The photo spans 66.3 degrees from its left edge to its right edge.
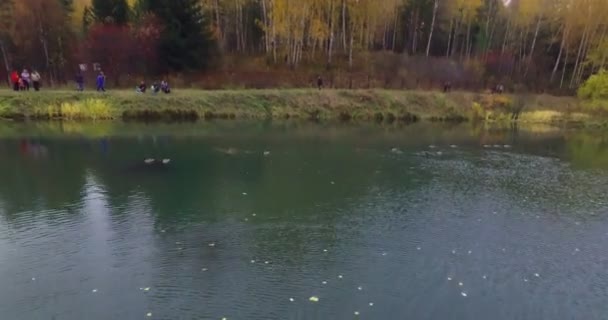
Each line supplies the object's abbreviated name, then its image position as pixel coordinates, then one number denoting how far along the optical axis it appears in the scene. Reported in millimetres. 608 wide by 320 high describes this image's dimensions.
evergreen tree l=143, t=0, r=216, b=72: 44500
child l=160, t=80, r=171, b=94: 40500
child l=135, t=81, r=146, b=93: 39344
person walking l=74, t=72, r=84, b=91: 37906
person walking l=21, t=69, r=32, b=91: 37250
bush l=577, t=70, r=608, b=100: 47000
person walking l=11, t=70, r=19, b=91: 36841
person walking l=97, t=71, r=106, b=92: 38312
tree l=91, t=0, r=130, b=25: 49250
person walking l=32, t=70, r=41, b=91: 36938
